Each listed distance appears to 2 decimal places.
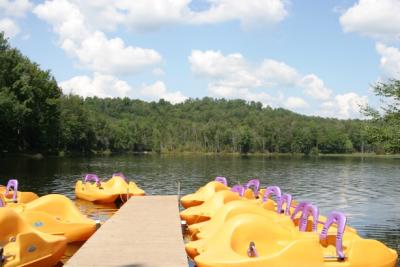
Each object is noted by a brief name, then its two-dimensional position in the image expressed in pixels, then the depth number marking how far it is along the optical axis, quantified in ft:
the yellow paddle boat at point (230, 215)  38.83
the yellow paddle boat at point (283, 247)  31.32
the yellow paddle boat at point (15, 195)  55.98
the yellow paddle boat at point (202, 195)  62.59
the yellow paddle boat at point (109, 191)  75.66
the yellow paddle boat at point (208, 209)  49.96
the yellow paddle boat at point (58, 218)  41.45
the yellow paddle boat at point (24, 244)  31.83
